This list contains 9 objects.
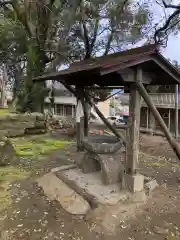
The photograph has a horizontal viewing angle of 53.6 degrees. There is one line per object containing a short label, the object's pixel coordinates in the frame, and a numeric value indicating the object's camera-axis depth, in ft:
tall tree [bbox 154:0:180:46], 25.48
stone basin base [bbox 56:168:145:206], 10.18
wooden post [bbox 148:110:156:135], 52.30
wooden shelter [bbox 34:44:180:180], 9.90
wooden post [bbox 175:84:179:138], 38.47
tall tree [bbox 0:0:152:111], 27.68
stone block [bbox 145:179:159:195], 11.32
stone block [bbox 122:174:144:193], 10.71
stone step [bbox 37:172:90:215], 10.03
